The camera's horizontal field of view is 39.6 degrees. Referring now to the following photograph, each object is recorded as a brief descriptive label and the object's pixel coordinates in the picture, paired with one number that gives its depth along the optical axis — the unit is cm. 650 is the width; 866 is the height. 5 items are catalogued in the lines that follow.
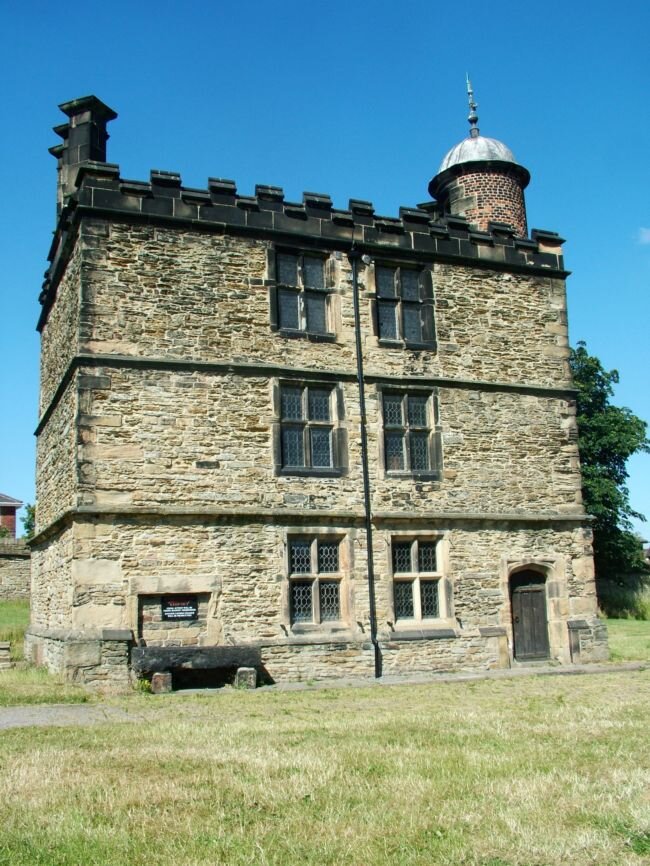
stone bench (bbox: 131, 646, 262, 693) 1405
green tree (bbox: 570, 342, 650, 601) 3288
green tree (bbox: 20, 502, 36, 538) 5694
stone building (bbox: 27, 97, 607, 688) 1513
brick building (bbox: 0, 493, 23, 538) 5284
